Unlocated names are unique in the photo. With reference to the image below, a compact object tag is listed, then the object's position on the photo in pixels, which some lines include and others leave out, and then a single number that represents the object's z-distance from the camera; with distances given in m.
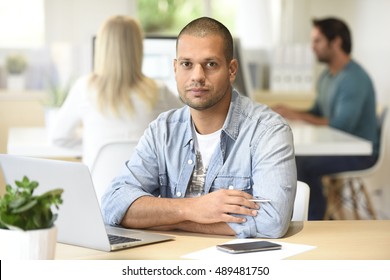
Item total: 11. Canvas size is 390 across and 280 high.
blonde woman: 4.85
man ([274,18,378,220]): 6.76
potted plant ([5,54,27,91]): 8.23
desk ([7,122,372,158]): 5.19
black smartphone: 2.43
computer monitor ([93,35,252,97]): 5.65
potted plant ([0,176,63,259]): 2.08
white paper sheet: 2.39
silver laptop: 2.45
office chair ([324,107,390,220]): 6.83
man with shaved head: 2.83
